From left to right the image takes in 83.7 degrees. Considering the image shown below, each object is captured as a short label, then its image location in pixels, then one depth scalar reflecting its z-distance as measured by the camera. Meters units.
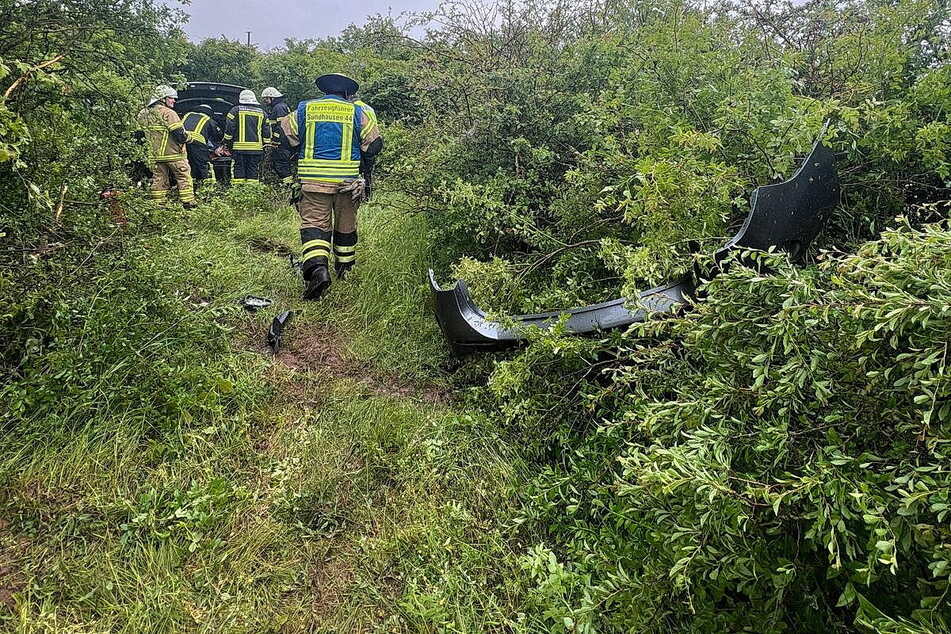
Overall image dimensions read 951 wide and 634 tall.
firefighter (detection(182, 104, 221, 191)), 8.30
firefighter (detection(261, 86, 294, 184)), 9.55
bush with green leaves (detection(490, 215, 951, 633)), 1.11
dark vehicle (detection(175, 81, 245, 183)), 10.89
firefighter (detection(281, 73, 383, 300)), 4.39
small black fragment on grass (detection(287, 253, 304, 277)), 4.91
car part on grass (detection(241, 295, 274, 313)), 4.00
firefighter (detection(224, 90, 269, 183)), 9.03
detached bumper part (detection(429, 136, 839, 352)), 2.38
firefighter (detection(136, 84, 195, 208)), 6.86
